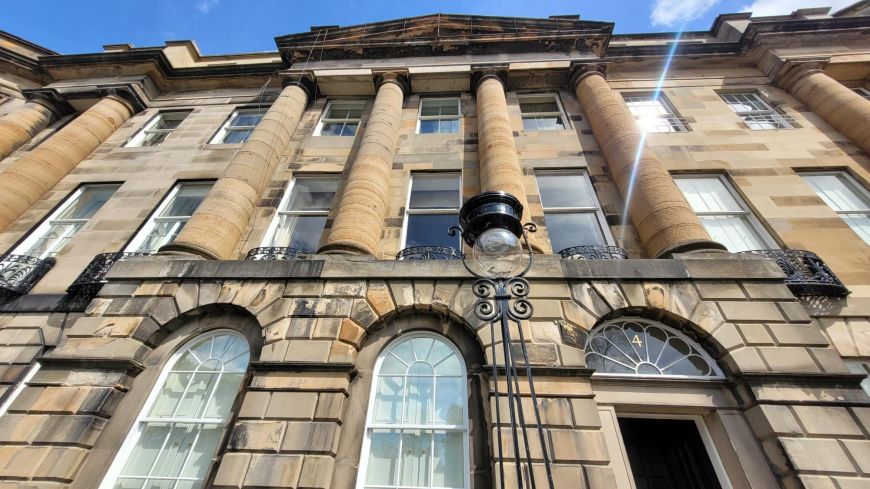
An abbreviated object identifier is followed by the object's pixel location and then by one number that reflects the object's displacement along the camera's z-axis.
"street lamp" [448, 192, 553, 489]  3.32
